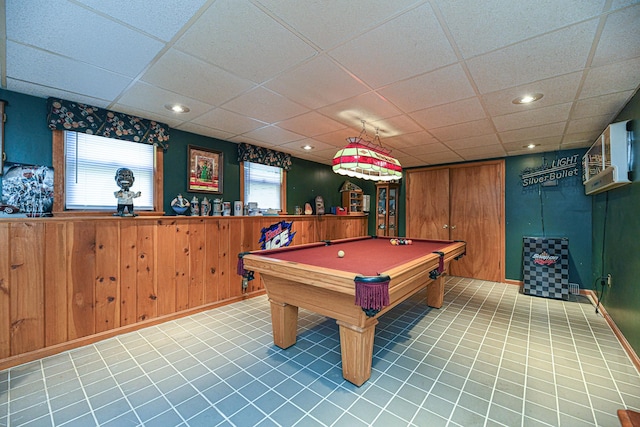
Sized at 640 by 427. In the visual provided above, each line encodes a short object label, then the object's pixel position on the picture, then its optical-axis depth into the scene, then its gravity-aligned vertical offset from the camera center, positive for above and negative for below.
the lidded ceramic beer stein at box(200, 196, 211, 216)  3.77 +0.09
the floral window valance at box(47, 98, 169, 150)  2.63 +1.00
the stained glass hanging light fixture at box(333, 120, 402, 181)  2.93 +0.58
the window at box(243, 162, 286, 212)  4.53 +0.50
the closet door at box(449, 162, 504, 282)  5.18 -0.11
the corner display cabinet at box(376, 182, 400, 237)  6.50 +0.13
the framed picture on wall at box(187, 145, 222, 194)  3.77 +0.64
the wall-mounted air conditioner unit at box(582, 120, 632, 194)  2.52 +0.57
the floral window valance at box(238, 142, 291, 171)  4.29 +1.00
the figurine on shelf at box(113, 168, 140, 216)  2.96 +0.24
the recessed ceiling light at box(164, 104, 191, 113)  2.80 +1.15
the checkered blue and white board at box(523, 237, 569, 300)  4.20 -0.90
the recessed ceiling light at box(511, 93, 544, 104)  2.47 +1.10
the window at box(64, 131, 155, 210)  2.83 +0.52
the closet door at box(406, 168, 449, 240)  5.79 +0.20
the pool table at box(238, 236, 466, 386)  1.81 -0.54
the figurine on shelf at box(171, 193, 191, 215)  3.50 +0.11
